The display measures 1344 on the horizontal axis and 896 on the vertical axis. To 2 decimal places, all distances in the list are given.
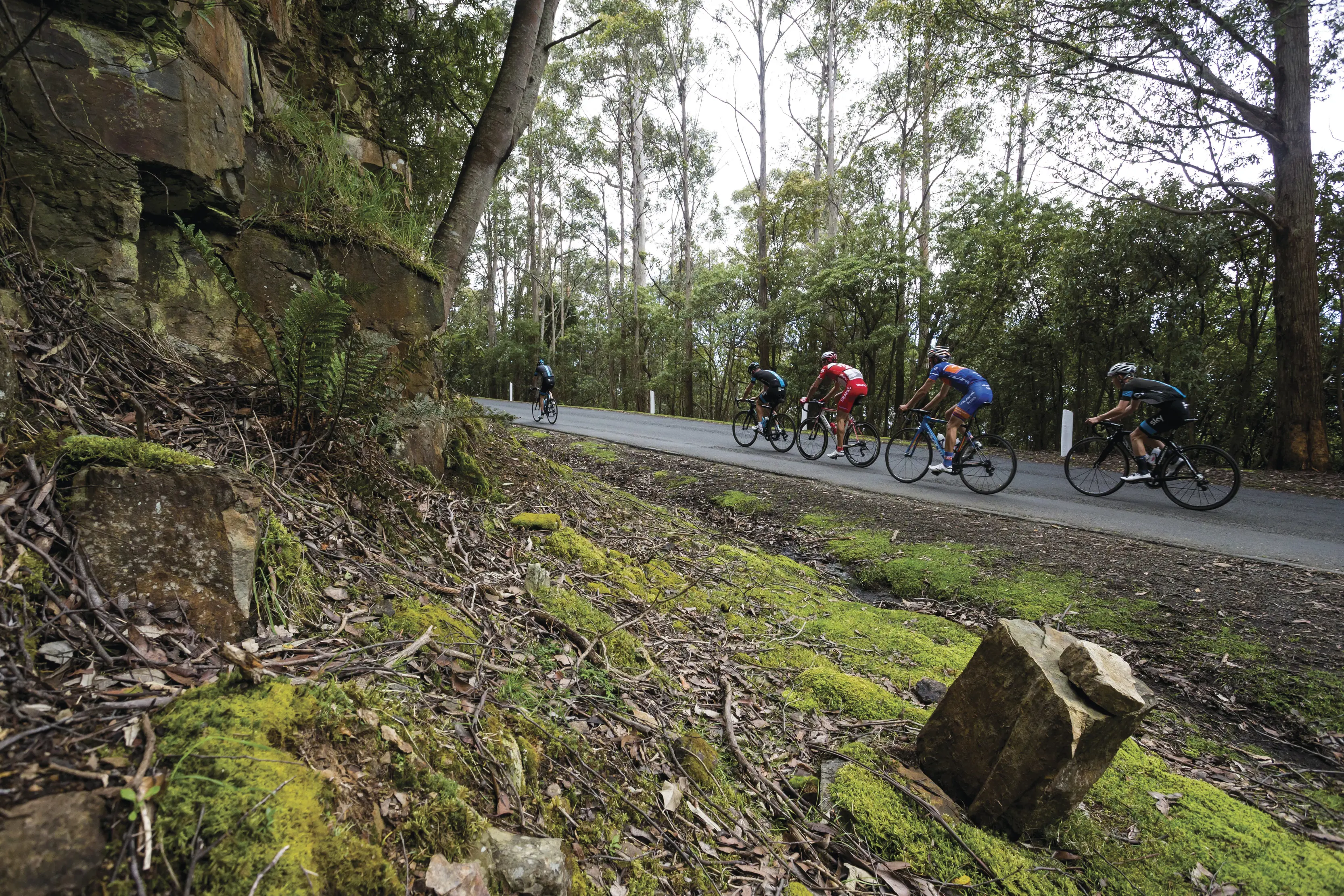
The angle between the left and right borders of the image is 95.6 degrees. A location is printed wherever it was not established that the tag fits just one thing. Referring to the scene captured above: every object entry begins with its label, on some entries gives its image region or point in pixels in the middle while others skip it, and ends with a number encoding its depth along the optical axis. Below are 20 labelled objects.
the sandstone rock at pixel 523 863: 1.43
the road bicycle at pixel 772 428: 12.24
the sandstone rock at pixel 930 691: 3.33
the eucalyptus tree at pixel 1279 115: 9.98
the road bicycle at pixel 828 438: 10.73
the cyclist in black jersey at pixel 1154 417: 7.64
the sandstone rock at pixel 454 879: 1.30
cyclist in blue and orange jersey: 8.53
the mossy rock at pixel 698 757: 2.23
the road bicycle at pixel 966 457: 8.55
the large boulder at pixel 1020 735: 2.25
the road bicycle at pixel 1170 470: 7.41
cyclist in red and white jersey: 10.47
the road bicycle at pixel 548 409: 16.98
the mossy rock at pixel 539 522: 3.96
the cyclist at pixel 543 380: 16.64
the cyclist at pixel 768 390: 11.95
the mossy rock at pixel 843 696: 3.06
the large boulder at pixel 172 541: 1.56
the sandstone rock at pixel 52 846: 0.87
